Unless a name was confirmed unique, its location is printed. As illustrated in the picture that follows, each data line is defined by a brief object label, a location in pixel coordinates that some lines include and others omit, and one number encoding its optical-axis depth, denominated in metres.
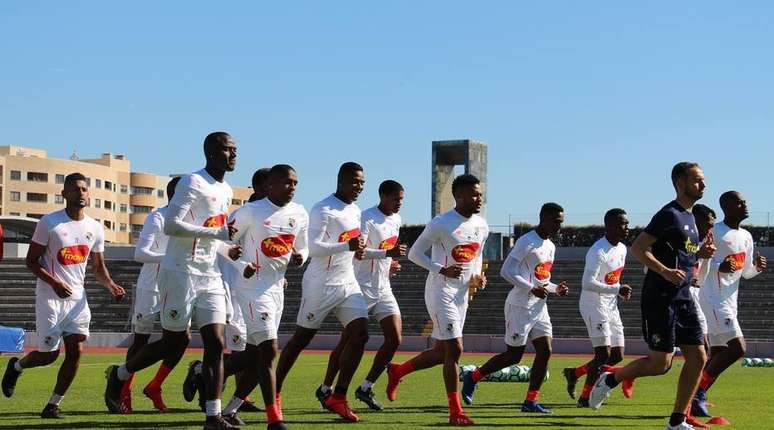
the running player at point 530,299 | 13.73
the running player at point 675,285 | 10.05
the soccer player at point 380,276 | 13.04
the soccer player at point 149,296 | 12.52
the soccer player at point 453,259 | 11.66
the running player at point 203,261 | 9.84
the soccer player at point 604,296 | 15.00
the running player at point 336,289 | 11.97
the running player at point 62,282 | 11.79
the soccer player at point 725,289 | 12.88
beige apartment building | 127.88
